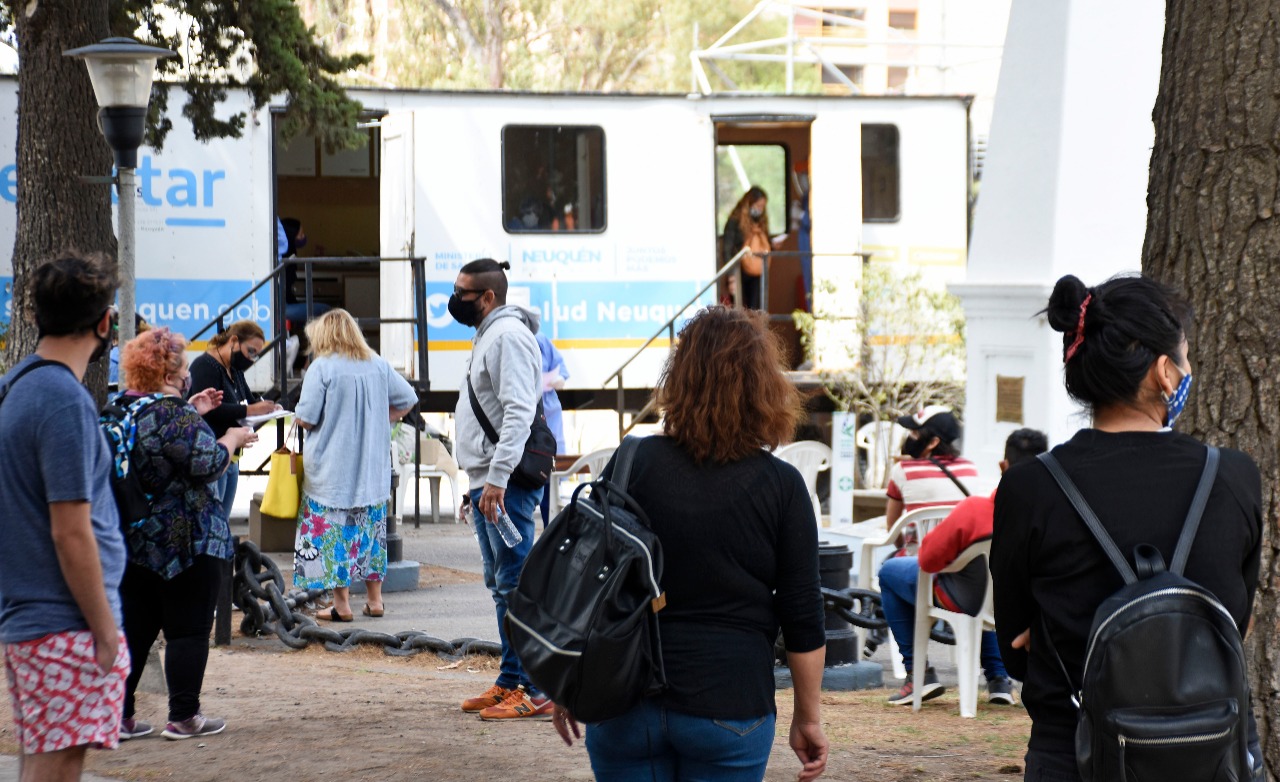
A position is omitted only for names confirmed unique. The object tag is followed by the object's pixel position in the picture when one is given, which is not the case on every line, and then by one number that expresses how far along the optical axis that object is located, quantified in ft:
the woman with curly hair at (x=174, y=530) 34.24
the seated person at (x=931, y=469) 48.75
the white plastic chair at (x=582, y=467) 66.95
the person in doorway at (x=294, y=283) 95.50
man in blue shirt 22.38
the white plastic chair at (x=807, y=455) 66.69
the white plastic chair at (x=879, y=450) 92.32
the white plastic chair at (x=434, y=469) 86.69
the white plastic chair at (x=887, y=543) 47.57
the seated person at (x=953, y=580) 39.27
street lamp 47.90
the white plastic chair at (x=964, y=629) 41.22
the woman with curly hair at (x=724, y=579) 19.29
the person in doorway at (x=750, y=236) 99.04
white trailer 89.81
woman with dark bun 15.93
